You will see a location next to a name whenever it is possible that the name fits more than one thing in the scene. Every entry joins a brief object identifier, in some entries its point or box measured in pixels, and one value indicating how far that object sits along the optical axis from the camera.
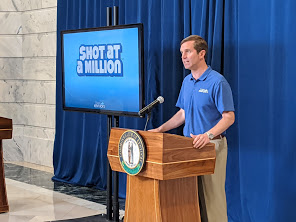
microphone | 3.71
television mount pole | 5.01
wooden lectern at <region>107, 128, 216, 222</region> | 3.59
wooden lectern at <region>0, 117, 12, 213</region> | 5.17
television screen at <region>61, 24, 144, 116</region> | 4.71
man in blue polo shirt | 3.94
